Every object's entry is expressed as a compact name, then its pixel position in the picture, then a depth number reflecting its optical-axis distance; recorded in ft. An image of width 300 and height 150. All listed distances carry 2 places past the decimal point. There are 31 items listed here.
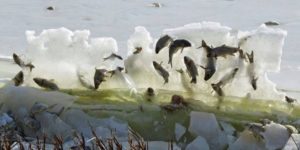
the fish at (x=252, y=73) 22.06
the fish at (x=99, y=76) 22.68
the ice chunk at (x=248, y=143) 19.81
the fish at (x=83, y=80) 23.26
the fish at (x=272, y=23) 35.40
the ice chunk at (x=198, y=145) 19.93
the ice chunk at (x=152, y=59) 22.22
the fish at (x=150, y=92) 22.56
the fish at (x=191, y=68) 22.03
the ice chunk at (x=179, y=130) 20.80
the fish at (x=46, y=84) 23.12
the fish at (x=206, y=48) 22.12
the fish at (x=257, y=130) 19.83
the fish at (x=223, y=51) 21.82
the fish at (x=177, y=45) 22.27
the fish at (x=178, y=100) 21.67
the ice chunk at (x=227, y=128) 20.56
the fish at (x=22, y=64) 23.67
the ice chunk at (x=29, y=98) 22.03
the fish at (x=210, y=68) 22.07
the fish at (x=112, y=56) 23.28
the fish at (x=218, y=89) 22.13
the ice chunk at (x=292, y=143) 19.58
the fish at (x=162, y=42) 22.63
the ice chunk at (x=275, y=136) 19.67
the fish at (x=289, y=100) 22.21
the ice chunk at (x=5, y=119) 21.14
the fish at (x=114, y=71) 23.02
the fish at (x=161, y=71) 22.50
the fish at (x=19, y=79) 23.49
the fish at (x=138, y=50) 23.09
